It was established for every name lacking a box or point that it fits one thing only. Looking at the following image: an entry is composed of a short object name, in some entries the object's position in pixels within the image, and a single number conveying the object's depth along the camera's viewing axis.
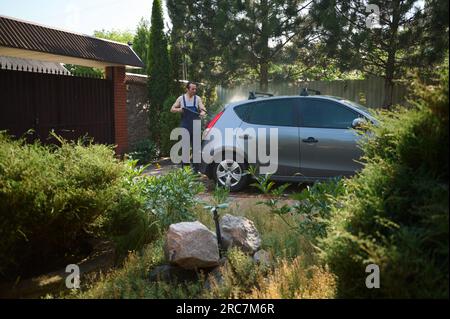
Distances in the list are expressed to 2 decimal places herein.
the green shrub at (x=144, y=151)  12.20
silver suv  7.00
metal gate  7.83
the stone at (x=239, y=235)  4.09
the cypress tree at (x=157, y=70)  13.52
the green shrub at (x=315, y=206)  4.23
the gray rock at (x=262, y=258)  3.86
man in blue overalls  8.39
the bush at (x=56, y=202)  3.55
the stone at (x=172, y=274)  3.78
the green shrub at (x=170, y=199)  4.78
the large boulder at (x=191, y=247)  3.73
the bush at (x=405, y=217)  2.20
